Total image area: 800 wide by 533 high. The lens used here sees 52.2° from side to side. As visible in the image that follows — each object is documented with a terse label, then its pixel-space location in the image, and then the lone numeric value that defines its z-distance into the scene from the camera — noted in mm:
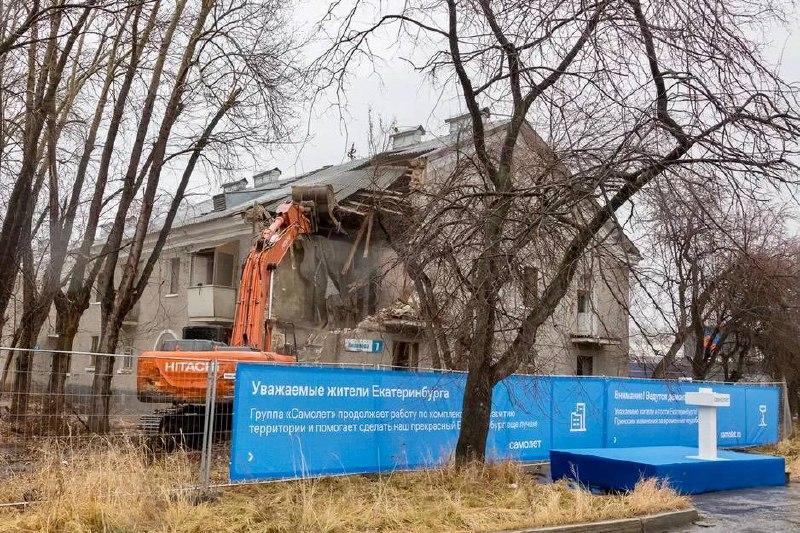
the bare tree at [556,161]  9344
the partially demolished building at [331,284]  22188
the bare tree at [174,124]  17062
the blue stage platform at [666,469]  11938
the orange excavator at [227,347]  10867
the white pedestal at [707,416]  13617
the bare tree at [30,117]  13439
